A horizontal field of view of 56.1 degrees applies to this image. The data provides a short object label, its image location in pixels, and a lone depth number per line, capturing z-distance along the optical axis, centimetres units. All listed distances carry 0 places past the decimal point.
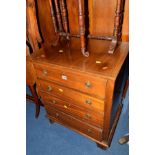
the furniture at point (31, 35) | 160
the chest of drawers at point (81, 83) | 111
